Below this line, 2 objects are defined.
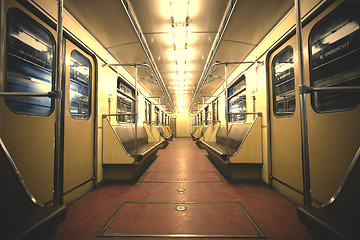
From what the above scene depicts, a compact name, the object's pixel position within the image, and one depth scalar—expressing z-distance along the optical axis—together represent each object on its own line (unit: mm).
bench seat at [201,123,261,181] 2717
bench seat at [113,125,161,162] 3040
